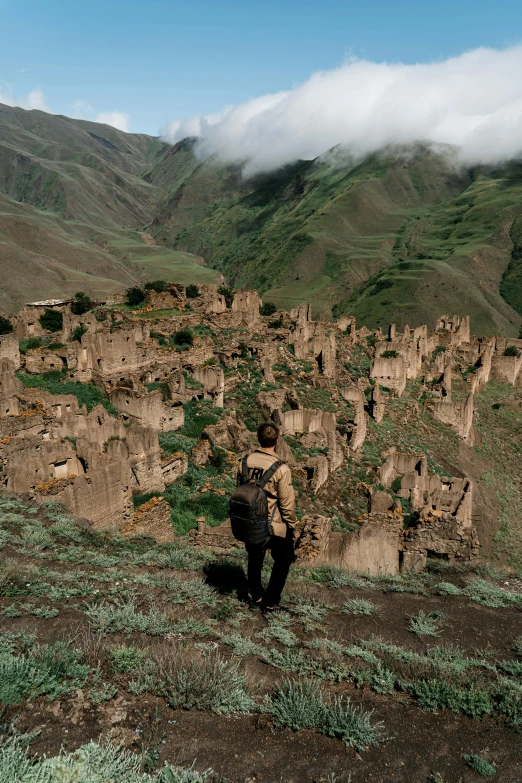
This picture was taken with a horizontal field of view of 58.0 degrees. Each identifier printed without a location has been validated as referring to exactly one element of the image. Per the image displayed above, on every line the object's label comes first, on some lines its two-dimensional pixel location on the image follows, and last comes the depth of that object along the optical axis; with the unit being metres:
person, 5.38
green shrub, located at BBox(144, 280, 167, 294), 35.97
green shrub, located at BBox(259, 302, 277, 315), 54.39
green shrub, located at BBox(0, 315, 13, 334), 32.47
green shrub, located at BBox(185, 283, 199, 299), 39.63
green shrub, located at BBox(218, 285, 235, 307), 46.20
